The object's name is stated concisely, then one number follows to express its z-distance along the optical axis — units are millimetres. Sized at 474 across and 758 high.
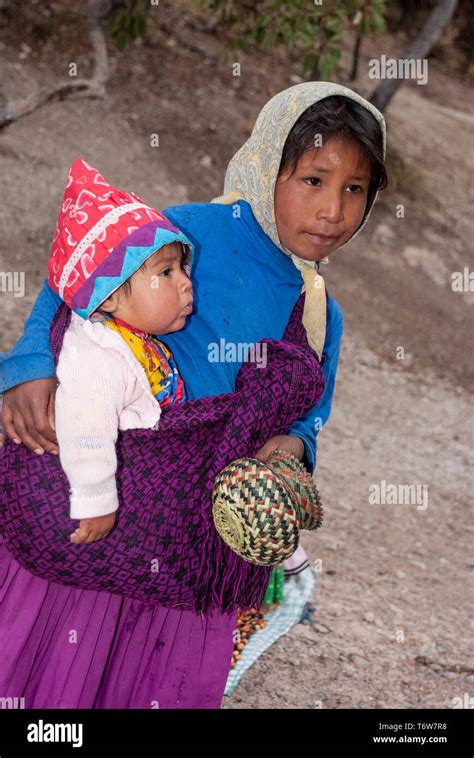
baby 1913
